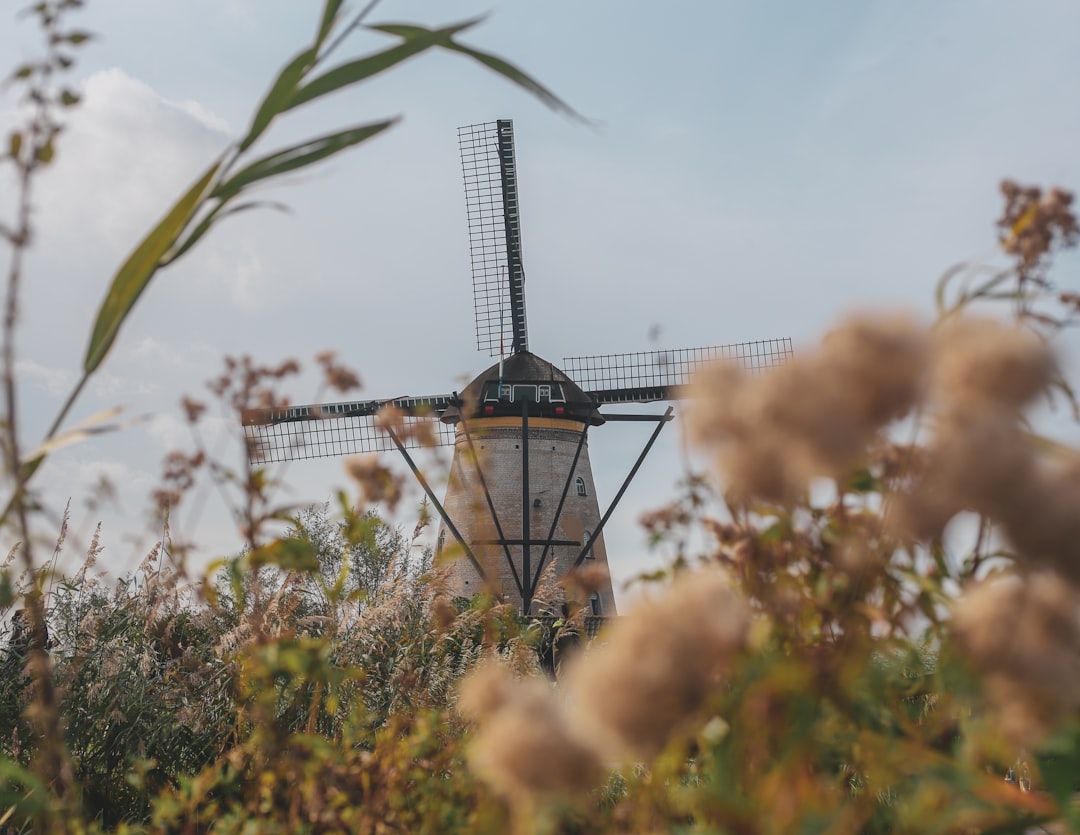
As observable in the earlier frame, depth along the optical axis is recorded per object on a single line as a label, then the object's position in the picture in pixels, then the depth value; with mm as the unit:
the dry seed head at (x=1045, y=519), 4253
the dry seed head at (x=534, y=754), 4394
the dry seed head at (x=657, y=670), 4226
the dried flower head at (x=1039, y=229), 6601
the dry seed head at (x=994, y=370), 4599
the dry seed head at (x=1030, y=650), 4613
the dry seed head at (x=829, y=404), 4364
